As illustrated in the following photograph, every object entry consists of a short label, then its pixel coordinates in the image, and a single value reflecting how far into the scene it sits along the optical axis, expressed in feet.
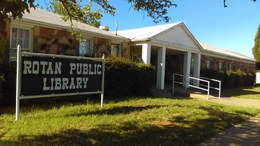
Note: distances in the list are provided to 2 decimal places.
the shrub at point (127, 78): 30.08
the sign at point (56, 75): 18.33
